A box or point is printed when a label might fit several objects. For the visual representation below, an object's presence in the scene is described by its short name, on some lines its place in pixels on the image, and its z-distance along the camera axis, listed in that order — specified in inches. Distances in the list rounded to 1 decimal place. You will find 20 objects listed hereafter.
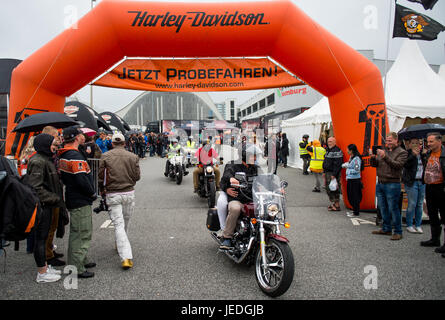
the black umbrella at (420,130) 223.3
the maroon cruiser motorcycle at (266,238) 132.8
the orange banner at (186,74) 324.8
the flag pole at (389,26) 323.6
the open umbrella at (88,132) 370.0
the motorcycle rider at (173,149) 486.3
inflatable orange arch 250.2
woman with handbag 275.9
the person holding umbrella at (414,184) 230.2
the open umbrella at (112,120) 792.8
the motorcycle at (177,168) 469.4
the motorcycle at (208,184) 306.3
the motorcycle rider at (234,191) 168.2
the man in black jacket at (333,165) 296.2
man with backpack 151.5
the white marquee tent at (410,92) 376.5
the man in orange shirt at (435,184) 194.1
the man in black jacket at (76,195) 155.9
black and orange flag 321.1
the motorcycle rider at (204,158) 346.0
